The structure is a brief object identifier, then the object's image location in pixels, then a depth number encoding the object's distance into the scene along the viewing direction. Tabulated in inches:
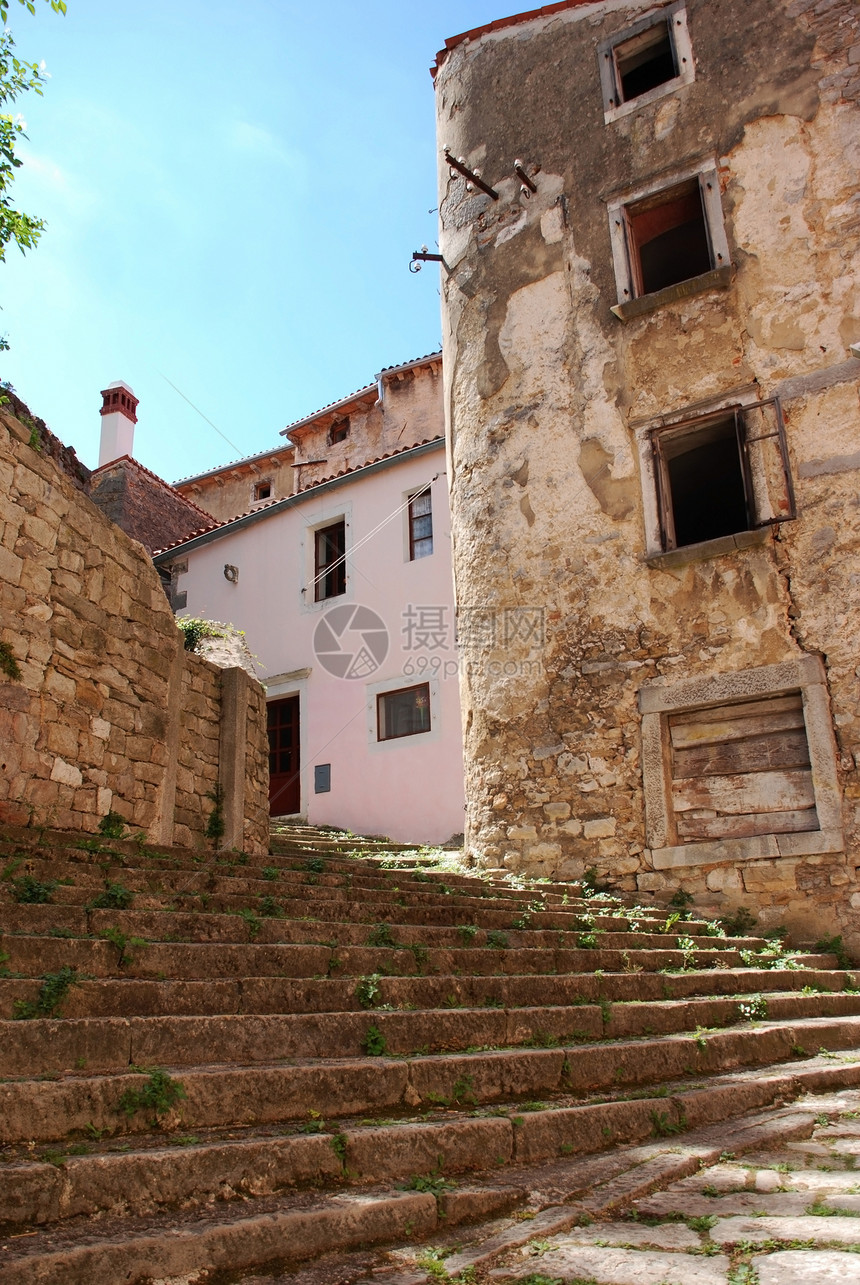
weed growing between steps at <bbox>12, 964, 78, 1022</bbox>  115.7
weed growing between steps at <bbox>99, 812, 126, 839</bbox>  255.0
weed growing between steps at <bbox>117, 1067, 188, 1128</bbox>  101.7
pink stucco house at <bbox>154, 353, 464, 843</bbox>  520.7
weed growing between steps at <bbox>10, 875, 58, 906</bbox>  159.0
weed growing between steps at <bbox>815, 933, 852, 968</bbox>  287.0
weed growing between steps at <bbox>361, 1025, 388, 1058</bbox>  135.8
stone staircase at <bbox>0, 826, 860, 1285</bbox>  88.0
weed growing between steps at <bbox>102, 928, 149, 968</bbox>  139.4
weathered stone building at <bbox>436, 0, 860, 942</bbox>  320.5
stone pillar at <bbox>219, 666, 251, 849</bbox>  317.1
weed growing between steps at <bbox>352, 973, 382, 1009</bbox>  149.1
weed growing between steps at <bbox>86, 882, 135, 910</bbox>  166.4
